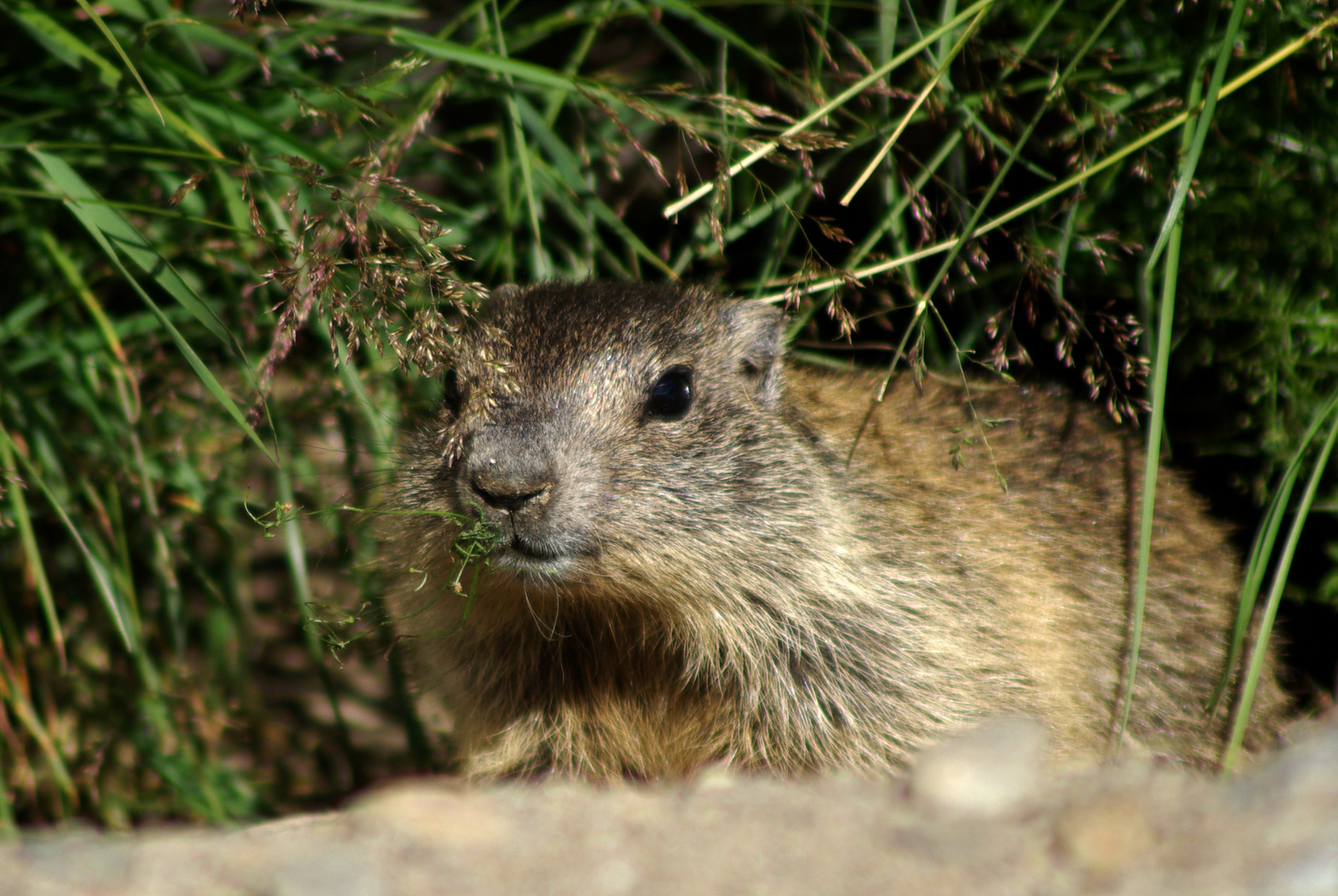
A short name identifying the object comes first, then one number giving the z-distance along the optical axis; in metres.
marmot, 6.02
